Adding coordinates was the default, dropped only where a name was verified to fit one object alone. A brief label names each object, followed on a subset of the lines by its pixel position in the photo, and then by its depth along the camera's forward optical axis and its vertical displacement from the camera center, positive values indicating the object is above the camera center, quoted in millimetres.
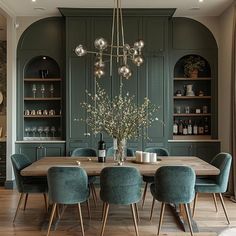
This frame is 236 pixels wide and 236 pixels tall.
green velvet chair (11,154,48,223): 4391 -847
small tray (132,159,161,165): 4508 -591
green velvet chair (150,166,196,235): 3832 -741
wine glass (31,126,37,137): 6883 -216
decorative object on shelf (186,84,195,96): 6895 +546
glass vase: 4488 -394
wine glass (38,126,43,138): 6820 -234
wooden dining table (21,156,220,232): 3984 -595
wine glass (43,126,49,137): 6852 -235
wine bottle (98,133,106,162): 4641 -473
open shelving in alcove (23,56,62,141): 6883 +327
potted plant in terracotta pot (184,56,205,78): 6840 +1031
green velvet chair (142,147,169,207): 5550 -542
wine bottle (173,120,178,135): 6916 -232
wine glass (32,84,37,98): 6859 +587
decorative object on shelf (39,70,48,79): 6879 +888
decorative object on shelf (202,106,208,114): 6941 +156
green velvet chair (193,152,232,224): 4359 -854
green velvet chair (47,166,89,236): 3789 -732
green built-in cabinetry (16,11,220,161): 6488 +918
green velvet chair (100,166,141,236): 3745 -738
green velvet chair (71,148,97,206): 5543 -567
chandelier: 4340 +846
